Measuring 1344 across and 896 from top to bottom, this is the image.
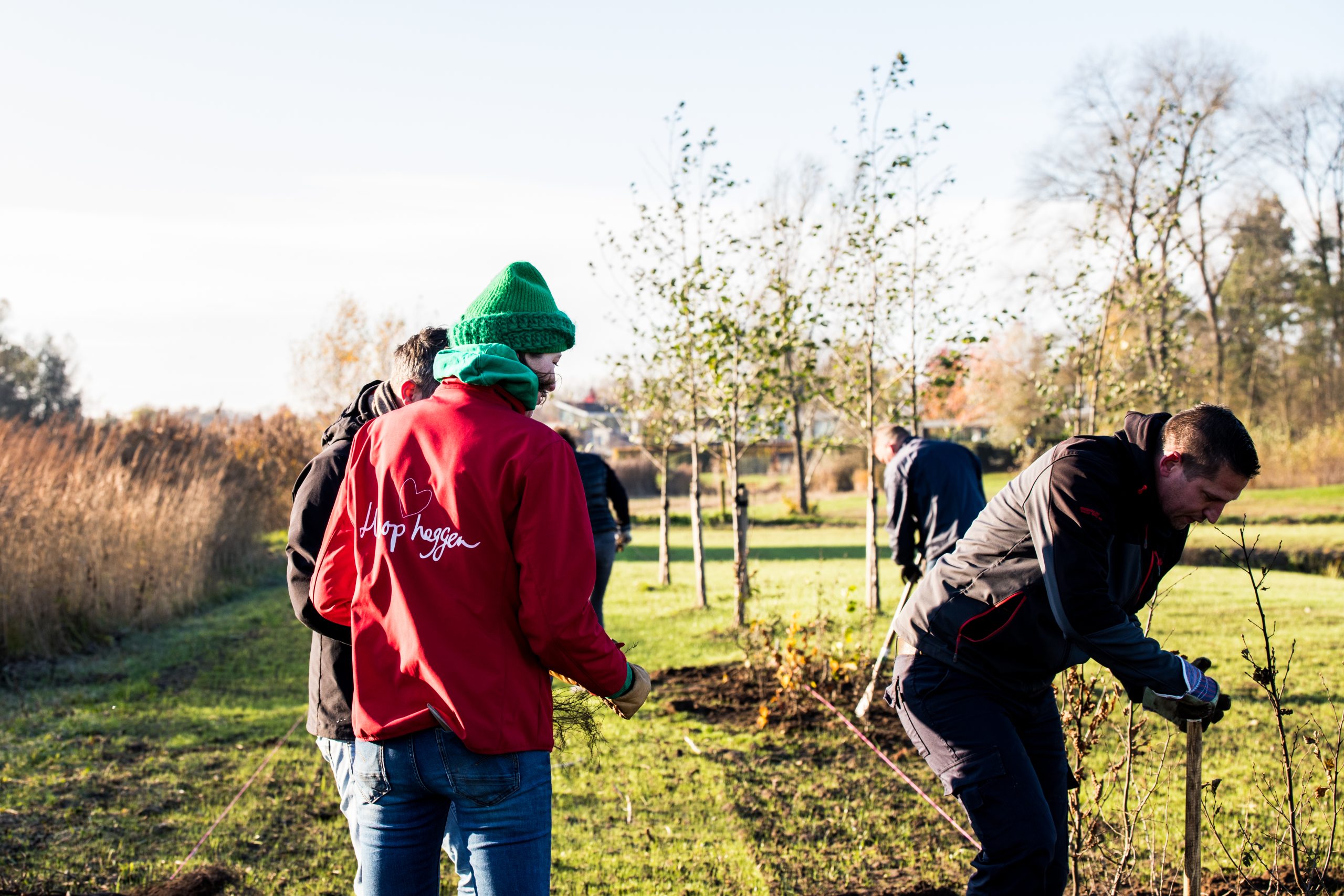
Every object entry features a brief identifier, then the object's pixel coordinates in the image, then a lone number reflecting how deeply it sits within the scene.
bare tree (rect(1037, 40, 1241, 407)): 10.45
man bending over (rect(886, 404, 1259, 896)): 2.72
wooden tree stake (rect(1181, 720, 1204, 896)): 2.84
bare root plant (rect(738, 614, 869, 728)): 6.65
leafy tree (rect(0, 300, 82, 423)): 30.14
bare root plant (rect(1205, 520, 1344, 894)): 3.04
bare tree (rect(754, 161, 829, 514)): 10.23
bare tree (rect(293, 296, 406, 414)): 28.78
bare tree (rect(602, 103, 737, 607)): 10.65
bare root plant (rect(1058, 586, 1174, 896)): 3.43
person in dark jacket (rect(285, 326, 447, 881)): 2.68
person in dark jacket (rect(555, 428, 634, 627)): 7.35
